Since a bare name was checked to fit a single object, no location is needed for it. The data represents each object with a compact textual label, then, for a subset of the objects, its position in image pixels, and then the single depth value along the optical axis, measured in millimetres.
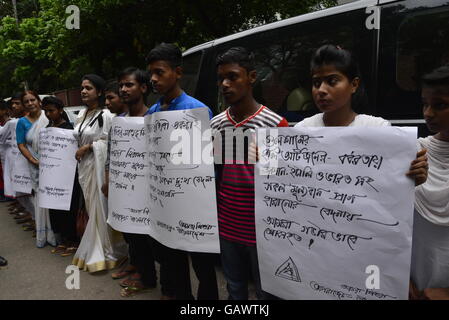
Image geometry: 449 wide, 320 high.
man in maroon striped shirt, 1897
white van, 2236
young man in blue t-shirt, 2221
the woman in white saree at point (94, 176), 3332
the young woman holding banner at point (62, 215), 3744
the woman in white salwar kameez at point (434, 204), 1432
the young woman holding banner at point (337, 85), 1635
